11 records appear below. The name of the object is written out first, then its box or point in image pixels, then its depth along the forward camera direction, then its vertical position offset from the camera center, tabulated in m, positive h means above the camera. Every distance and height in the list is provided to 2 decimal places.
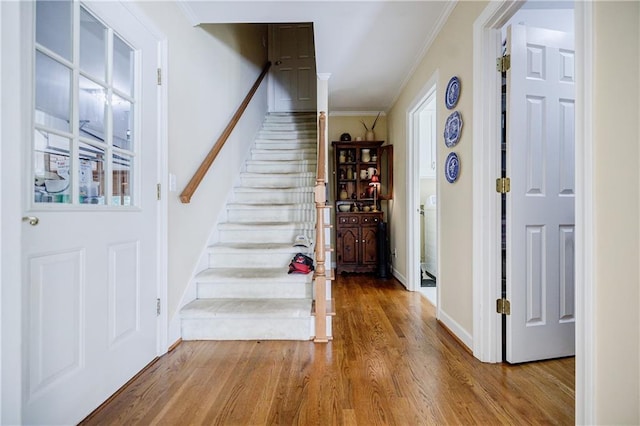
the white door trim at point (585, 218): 1.07 -0.02
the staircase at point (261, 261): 2.11 -0.42
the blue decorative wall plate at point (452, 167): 2.12 +0.32
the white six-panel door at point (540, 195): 1.77 +0.10
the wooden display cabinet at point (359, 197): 4.21 +0.22
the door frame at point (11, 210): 0.94 +0.00
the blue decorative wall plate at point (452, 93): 2.11 +0.84
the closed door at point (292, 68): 5.28 +2.49
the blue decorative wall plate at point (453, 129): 2.08 +0.58
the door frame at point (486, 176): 1.79 +0.21
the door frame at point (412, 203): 3.49 +0.11
